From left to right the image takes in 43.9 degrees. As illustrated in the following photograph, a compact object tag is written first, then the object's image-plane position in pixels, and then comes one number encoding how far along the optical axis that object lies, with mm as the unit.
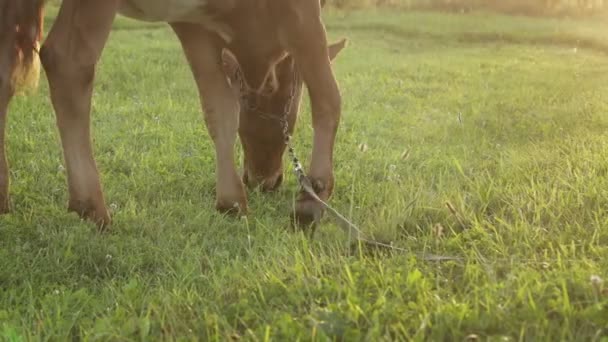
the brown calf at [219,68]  3561
